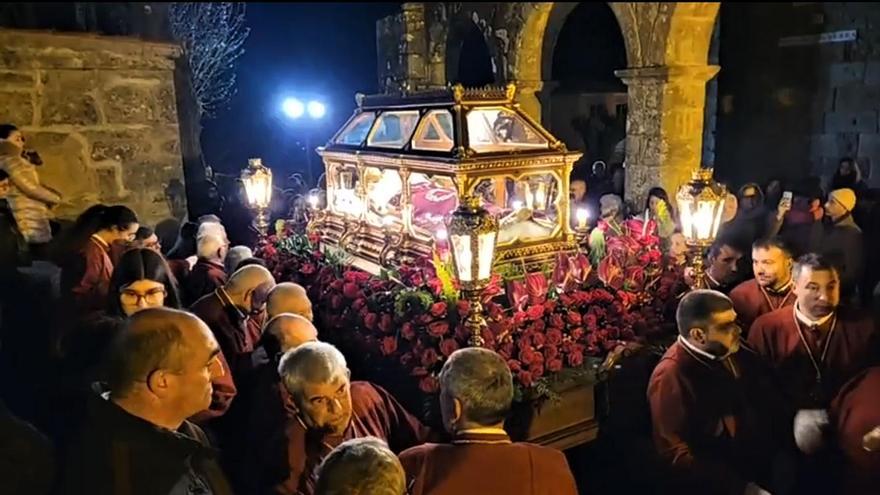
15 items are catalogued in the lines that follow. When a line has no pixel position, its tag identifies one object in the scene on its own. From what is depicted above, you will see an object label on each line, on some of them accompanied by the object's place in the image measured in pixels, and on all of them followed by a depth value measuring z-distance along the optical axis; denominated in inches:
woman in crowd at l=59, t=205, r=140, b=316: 139.0
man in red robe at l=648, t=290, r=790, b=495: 103.1
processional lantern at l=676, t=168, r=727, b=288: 132.8
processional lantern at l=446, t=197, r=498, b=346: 109.6
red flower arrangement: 125.0
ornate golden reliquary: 149.5
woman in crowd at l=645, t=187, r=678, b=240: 185.9
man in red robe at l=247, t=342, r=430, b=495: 90.9
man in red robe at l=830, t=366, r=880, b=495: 99.0
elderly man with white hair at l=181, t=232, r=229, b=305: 165.8
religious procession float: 123.9
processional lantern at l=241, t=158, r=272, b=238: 198.4
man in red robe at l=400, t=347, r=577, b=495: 79.4
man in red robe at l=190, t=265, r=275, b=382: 134.7
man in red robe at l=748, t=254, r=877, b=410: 116.3
